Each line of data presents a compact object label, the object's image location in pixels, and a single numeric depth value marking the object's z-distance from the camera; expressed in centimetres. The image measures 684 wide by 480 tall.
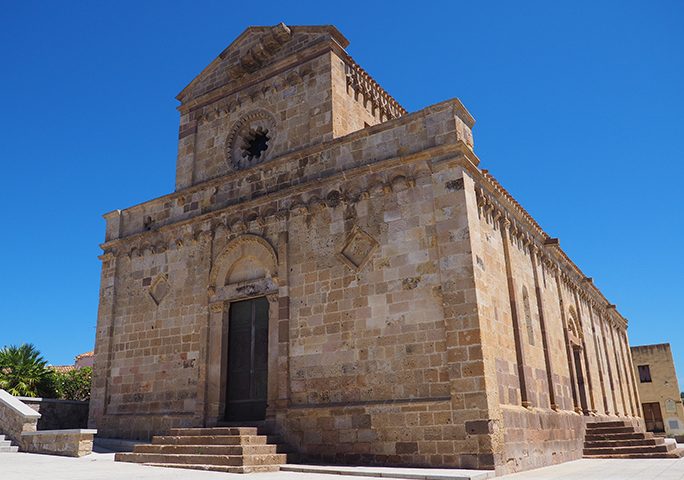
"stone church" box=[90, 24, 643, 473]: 1002
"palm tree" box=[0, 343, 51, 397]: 1617
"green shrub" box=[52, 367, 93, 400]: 1739
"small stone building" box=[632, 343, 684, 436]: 3259
